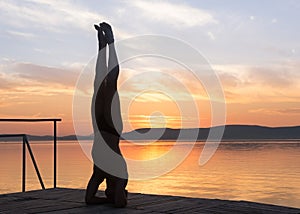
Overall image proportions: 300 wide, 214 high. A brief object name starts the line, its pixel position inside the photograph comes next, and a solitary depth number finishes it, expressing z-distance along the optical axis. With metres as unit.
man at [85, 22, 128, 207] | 5.96
